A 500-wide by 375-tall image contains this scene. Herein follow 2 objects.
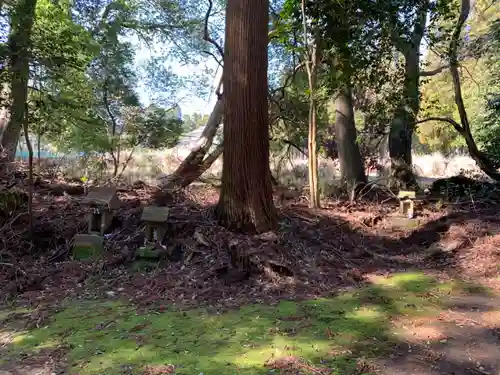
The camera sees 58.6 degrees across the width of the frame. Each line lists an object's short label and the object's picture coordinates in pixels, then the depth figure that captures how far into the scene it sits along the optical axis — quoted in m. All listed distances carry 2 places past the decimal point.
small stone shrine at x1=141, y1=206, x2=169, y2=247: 5.45
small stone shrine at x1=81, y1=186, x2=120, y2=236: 5.75
